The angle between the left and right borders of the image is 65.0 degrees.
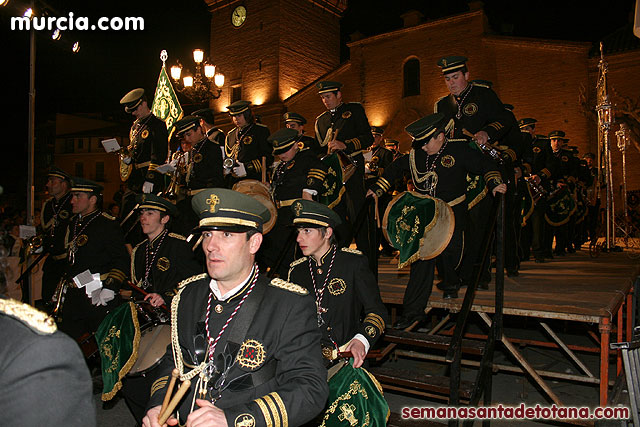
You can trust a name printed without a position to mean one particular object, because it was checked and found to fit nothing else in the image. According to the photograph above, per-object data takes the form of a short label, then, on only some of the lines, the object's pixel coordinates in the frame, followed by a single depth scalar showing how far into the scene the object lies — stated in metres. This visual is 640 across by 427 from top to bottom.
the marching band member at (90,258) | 5.88
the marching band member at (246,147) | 8.16
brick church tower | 31.56
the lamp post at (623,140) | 15.34
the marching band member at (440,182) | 5.37
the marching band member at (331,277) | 4.26
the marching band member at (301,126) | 8.06
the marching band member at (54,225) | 6.89
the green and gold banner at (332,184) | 6.68
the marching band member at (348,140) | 7.11
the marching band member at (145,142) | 7.74
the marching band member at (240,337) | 2.37
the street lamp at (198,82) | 15.40
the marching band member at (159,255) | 5.45
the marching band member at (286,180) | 6.83
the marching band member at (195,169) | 7.64
